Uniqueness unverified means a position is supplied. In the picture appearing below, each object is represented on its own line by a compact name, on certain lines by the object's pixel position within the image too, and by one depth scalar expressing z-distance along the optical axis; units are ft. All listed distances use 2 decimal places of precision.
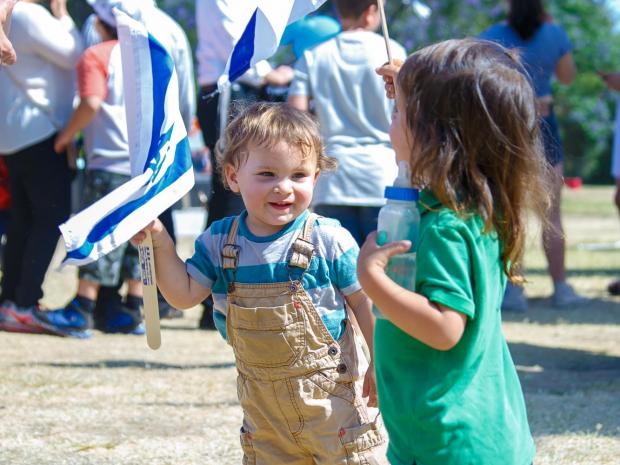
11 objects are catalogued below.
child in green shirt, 12.48
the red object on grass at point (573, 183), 161.40
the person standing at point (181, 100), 37.71
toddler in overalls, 16.71
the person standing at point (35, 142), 36.31
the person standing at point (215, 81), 34.74
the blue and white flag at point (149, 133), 16.68
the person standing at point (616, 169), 48.35
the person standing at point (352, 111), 30.52
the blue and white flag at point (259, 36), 18.77
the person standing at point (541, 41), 41.34
